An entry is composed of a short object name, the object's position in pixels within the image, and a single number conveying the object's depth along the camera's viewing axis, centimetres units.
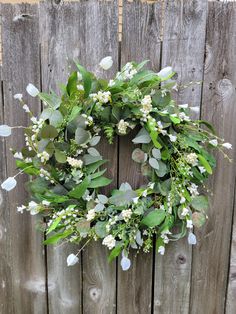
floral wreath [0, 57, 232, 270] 121
